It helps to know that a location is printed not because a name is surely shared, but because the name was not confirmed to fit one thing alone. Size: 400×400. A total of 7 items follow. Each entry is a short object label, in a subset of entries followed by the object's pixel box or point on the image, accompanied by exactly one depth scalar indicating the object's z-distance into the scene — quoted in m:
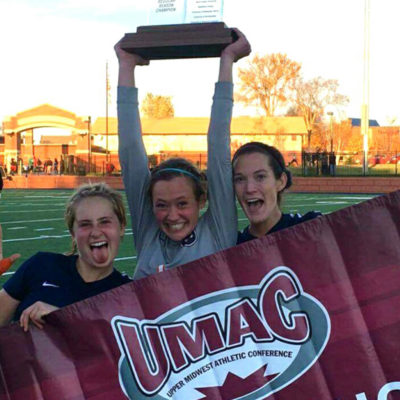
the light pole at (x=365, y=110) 30.22
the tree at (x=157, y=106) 91.00
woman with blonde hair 2.85
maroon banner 2.64
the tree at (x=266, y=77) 60.22
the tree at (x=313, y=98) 61.62
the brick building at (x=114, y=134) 51.44
